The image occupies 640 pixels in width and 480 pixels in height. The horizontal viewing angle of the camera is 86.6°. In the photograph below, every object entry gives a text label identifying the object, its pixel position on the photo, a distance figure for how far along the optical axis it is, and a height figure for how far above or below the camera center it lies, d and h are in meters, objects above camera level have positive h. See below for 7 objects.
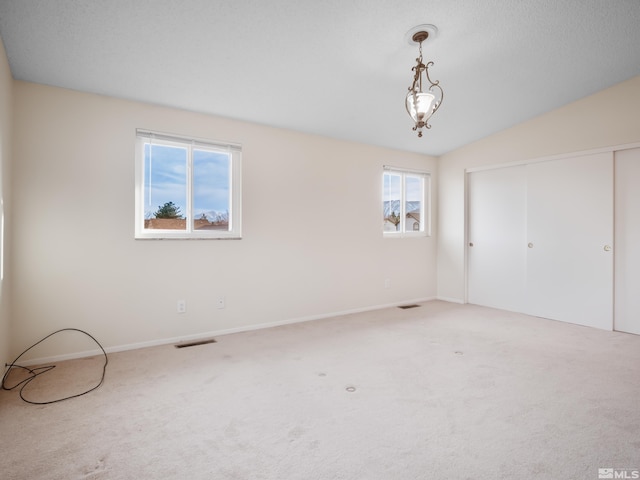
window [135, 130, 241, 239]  3.28 +0.53
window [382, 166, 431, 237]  5.03 +0.58
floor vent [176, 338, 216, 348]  3.29 -1.02
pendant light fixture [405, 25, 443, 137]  2.33 +0.98
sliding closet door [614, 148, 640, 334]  3.59 -0.01
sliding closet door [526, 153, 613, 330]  3.80 +0.01
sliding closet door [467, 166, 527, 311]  4.58 +0.05
